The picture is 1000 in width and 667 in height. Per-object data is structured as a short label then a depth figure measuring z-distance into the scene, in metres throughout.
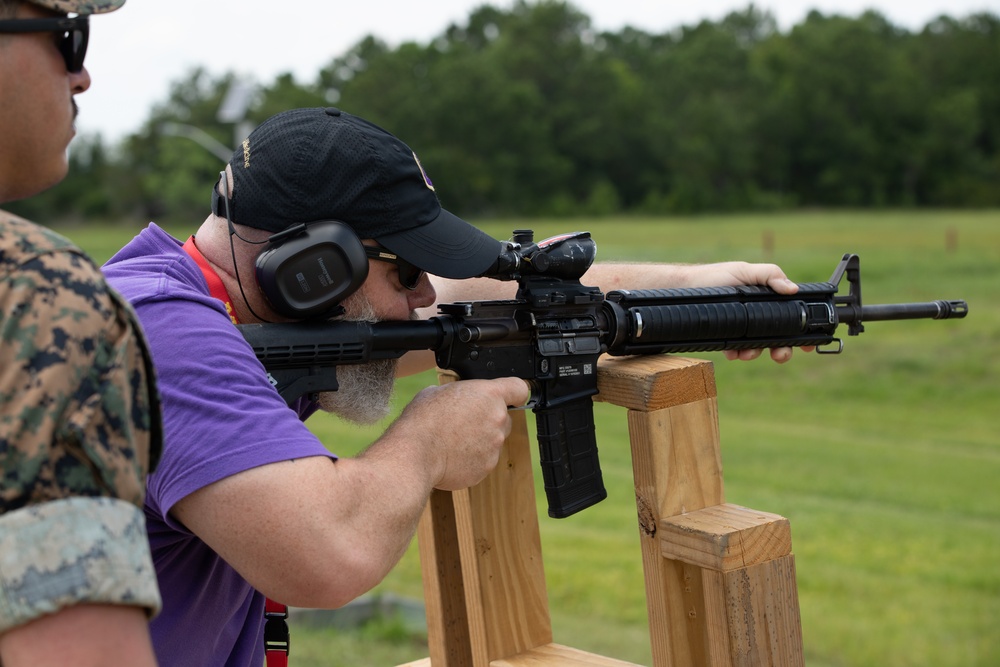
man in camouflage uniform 1.16
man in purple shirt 1.96
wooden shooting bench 2.46
